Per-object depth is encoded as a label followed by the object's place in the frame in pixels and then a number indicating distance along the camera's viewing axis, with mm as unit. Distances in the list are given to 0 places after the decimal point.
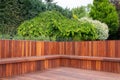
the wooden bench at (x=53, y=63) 2894
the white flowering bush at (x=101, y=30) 7726
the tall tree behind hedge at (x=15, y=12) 6835
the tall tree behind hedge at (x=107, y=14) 9394
